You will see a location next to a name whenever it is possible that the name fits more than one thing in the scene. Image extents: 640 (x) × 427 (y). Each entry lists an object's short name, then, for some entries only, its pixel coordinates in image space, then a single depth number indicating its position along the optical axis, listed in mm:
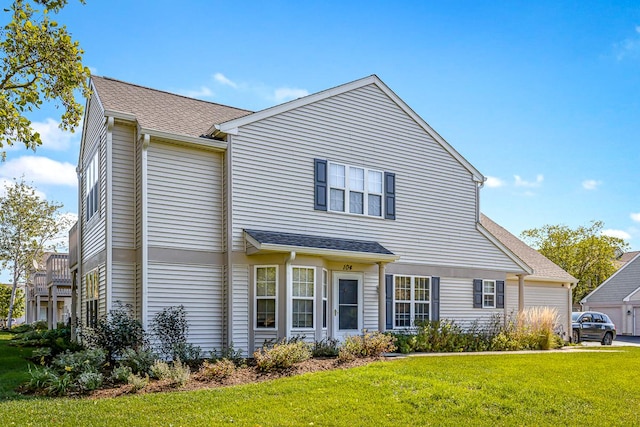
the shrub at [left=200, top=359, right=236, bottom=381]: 11383
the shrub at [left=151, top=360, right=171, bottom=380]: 11132
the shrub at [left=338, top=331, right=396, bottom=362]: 13883
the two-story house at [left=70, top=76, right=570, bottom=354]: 14508
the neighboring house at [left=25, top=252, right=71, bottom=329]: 25484
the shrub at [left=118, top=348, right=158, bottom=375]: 11930
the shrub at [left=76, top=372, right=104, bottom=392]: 10344
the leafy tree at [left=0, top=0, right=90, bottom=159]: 10000
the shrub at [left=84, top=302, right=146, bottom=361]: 12727
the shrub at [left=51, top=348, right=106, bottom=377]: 11219
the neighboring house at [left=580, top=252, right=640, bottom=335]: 36531
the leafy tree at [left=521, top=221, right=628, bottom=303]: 47438
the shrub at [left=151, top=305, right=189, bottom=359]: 13703
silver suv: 25453
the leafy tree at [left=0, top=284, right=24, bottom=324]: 44031
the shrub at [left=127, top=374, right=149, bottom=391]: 10367
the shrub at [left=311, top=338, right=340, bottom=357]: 14797
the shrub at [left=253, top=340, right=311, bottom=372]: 12008
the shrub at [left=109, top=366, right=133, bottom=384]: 10984
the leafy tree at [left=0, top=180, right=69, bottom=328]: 34719
